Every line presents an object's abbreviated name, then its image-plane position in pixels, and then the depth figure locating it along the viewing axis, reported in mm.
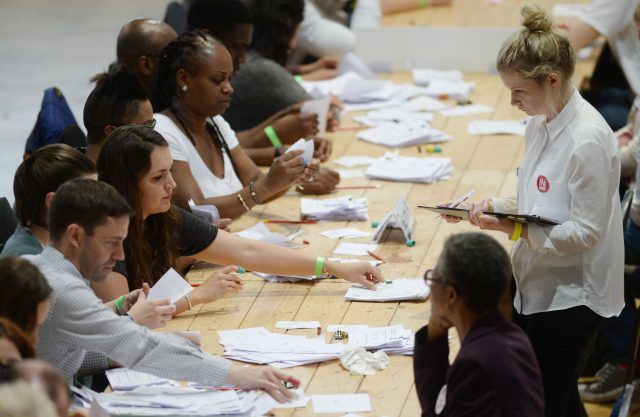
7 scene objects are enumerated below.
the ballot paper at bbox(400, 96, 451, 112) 13000
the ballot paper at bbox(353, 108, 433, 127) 12500
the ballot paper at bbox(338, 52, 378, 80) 14273
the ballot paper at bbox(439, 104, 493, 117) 12822
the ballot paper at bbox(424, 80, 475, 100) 13492
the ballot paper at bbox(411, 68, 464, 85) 14062
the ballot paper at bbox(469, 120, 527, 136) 12016
